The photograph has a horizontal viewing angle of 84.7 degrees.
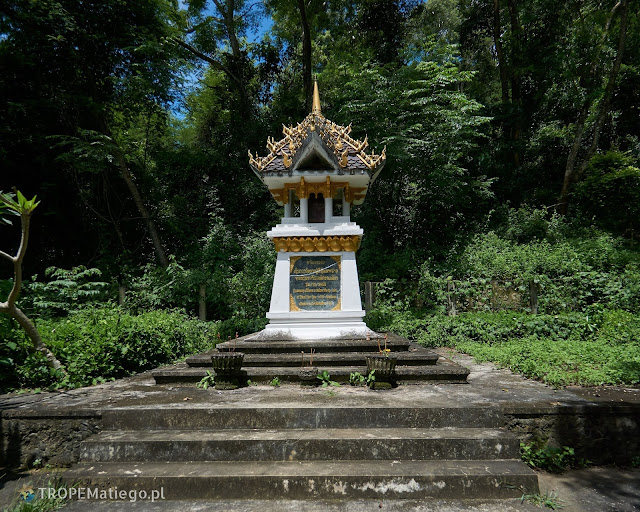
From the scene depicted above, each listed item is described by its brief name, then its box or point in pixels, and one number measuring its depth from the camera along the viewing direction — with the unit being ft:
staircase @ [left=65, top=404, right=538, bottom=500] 10.50
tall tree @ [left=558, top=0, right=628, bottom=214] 41.29
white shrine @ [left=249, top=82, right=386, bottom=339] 22.82
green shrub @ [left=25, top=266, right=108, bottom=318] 23.79
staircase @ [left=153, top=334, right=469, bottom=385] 16.99
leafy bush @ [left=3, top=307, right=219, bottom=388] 17.44
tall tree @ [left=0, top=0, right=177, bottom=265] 37.29
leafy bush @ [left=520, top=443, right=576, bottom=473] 11.95
